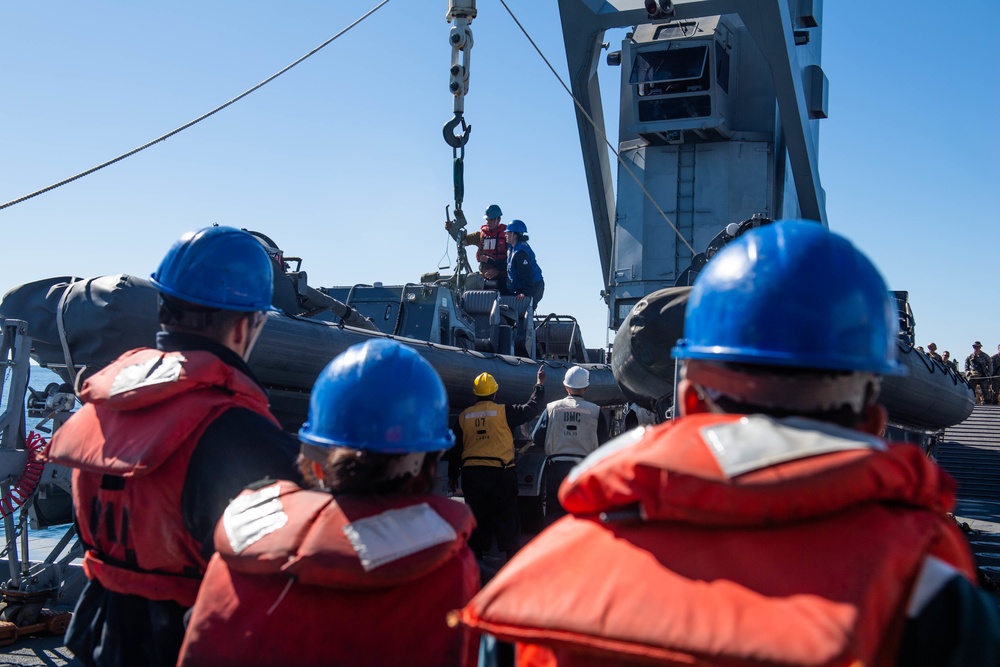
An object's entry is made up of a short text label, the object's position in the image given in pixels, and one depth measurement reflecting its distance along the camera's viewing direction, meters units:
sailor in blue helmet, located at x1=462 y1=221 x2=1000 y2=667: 0.95
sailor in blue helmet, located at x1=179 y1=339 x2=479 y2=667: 1.38
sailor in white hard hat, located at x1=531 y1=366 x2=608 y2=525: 6.91
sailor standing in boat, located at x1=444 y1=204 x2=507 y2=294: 12.11
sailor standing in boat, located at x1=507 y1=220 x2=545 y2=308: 11.71
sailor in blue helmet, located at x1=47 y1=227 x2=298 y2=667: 1.92
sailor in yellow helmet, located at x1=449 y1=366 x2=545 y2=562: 6.50
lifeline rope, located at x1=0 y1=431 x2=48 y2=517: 4.75
